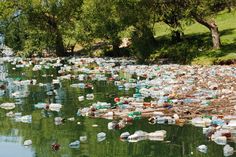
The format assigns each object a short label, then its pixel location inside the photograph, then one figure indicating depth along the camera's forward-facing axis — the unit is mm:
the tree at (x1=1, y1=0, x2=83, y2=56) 62312
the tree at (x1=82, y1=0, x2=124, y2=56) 50594
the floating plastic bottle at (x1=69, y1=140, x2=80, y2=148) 13992
